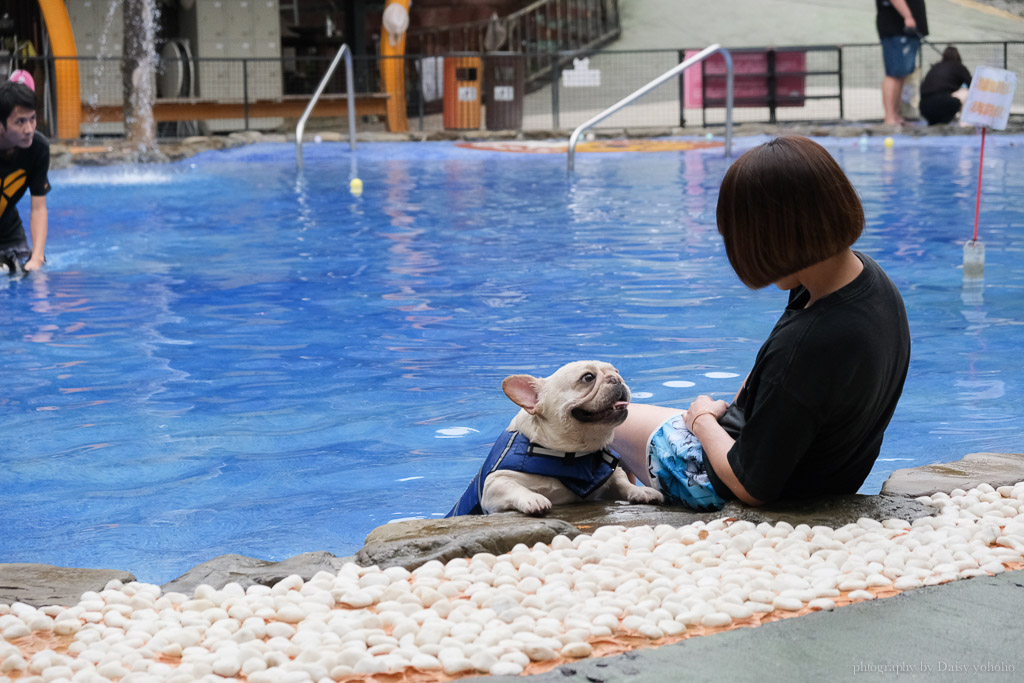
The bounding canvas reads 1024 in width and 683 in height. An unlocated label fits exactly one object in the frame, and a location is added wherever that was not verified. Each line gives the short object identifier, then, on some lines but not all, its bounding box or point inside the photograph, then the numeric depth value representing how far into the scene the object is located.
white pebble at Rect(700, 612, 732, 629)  2.62
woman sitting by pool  2.96
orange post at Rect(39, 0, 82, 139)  19.19
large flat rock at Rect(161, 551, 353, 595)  3.08
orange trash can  22.25
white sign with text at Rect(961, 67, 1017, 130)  7.45
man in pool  8.17
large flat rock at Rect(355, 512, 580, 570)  3.15
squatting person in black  18.17
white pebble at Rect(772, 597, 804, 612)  2.68
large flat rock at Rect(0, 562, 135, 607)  3.00
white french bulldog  3.59
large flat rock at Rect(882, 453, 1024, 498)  3.64
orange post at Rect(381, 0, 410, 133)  22.58
